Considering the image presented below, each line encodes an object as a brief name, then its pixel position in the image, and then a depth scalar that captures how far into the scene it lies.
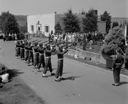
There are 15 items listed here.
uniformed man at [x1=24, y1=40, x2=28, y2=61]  19.50
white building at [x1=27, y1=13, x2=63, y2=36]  46.62
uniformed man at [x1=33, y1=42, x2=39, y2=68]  16.40
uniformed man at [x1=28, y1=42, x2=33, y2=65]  18.48
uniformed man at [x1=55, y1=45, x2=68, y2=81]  12.95
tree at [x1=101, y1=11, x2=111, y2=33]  56.59
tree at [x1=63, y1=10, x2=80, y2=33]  42.47
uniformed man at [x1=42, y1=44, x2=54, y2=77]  13.96
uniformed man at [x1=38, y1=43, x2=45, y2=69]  15.30
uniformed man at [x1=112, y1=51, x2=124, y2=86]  11.73
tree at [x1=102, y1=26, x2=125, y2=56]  15.77
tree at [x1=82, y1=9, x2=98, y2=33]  42.62
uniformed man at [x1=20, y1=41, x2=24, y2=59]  21.43
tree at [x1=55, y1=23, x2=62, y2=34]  44.09
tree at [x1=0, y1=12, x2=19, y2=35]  54.38
